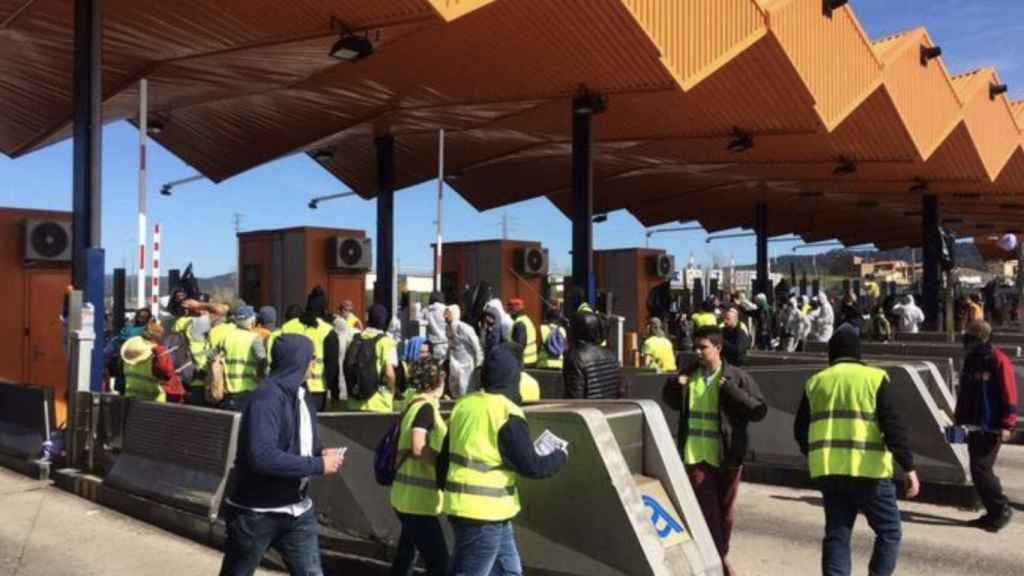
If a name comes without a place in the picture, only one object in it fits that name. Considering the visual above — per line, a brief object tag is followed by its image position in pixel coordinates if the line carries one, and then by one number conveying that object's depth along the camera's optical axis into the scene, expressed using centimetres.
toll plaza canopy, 1320
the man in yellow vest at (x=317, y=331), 964
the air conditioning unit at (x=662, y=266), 2348
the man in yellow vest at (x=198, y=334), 948
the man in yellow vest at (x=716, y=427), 587
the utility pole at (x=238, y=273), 1994
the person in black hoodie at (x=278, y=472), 430
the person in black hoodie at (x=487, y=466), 442
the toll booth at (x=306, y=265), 1816
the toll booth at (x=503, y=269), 2066
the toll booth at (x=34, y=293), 1218
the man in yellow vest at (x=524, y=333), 1187
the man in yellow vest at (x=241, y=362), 879
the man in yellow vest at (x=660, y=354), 1138
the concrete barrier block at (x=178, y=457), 734
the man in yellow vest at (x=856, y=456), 540
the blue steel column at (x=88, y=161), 1023
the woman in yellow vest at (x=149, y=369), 905
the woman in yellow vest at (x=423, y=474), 484
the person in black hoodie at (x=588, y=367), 695
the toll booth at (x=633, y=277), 2330
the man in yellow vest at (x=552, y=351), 1191
